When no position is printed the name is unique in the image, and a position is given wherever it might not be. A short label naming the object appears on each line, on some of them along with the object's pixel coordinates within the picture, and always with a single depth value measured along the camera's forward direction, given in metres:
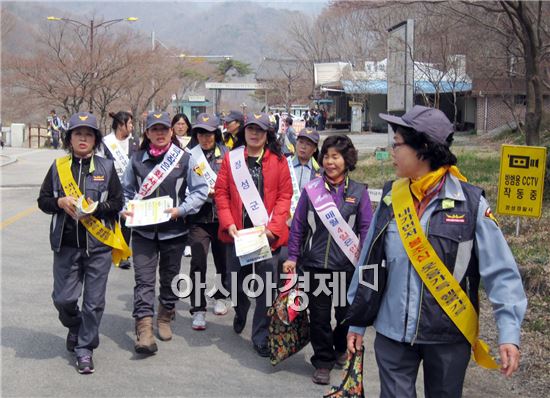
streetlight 29.80
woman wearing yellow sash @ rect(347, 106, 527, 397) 3.19
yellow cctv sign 7.74
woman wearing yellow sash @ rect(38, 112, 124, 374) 5.24
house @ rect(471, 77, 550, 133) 29.62
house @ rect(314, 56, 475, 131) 36.23
